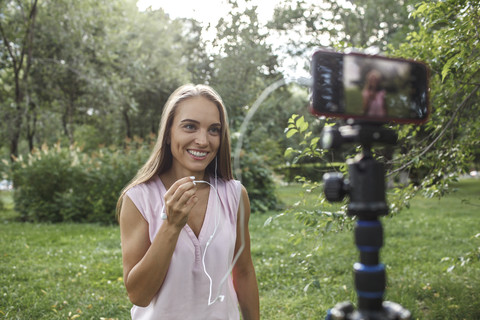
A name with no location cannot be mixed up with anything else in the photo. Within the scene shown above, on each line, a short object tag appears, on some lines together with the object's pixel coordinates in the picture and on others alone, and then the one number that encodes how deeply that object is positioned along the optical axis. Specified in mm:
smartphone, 850
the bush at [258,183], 9906
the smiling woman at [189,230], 1701
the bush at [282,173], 9607
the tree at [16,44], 11289
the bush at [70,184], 8883
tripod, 802
